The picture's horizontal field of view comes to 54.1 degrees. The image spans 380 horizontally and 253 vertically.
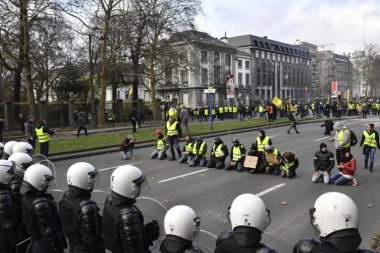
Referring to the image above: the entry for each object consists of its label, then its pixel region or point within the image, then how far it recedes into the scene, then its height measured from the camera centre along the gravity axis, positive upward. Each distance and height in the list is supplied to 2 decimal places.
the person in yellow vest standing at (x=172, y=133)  14.25 -0.94
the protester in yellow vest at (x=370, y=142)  11.15 -1.13
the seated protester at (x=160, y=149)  14.48 -1.57
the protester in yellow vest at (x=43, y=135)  13.51 -0.87
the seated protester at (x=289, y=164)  10.48 -1.66
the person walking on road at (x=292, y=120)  22.69 -0.86
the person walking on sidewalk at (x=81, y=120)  22.53 -0.62
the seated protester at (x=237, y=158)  11.76 -1.61
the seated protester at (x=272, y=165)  10.98 -1.74
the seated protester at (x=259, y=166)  11.34 -1.81
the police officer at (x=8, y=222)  3.82 -1.14
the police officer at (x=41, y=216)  3.43 -0.98
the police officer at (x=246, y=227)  2.57 -0.85
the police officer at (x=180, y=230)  2.66 -0.88
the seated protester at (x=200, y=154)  12.79 -1.59
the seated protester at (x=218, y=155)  12.23 -1.56
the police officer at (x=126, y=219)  2.97 -0.90
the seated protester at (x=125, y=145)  14.56 -1.40
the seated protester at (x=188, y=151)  13.14 -1.54
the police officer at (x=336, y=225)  2.36 -0.78
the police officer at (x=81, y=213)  3.26 -0.92
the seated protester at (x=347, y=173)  9.34 -1.73
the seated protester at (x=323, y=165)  9.80 -1.59
